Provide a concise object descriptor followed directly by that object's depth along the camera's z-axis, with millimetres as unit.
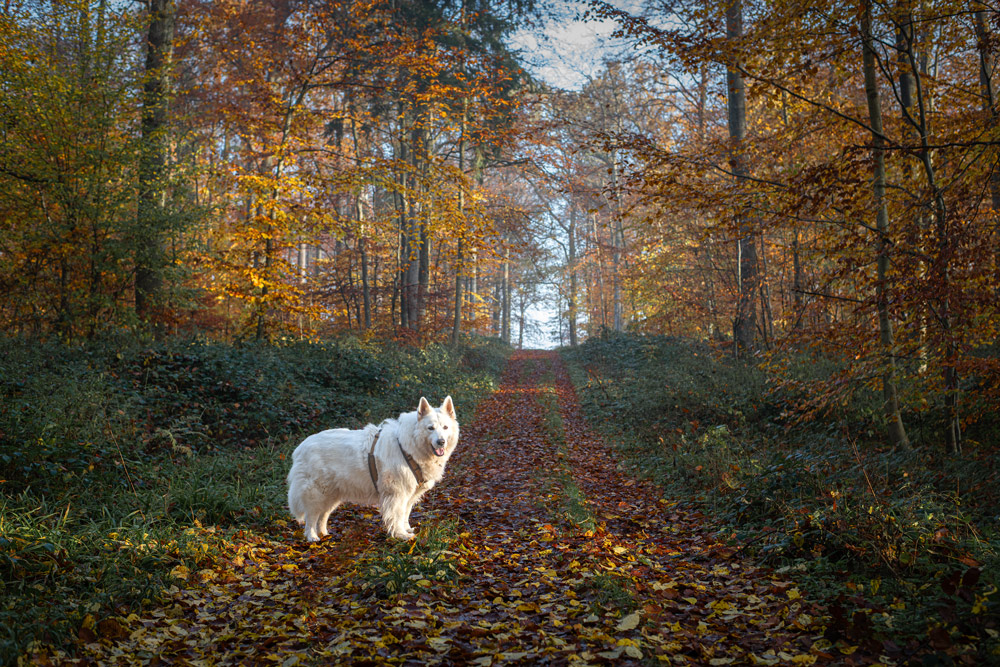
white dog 5855
